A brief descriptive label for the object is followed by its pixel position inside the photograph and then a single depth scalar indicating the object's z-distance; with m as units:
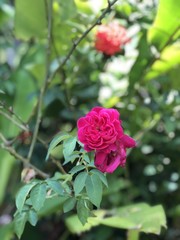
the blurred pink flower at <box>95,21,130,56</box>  1.30
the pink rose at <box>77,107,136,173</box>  0.79
